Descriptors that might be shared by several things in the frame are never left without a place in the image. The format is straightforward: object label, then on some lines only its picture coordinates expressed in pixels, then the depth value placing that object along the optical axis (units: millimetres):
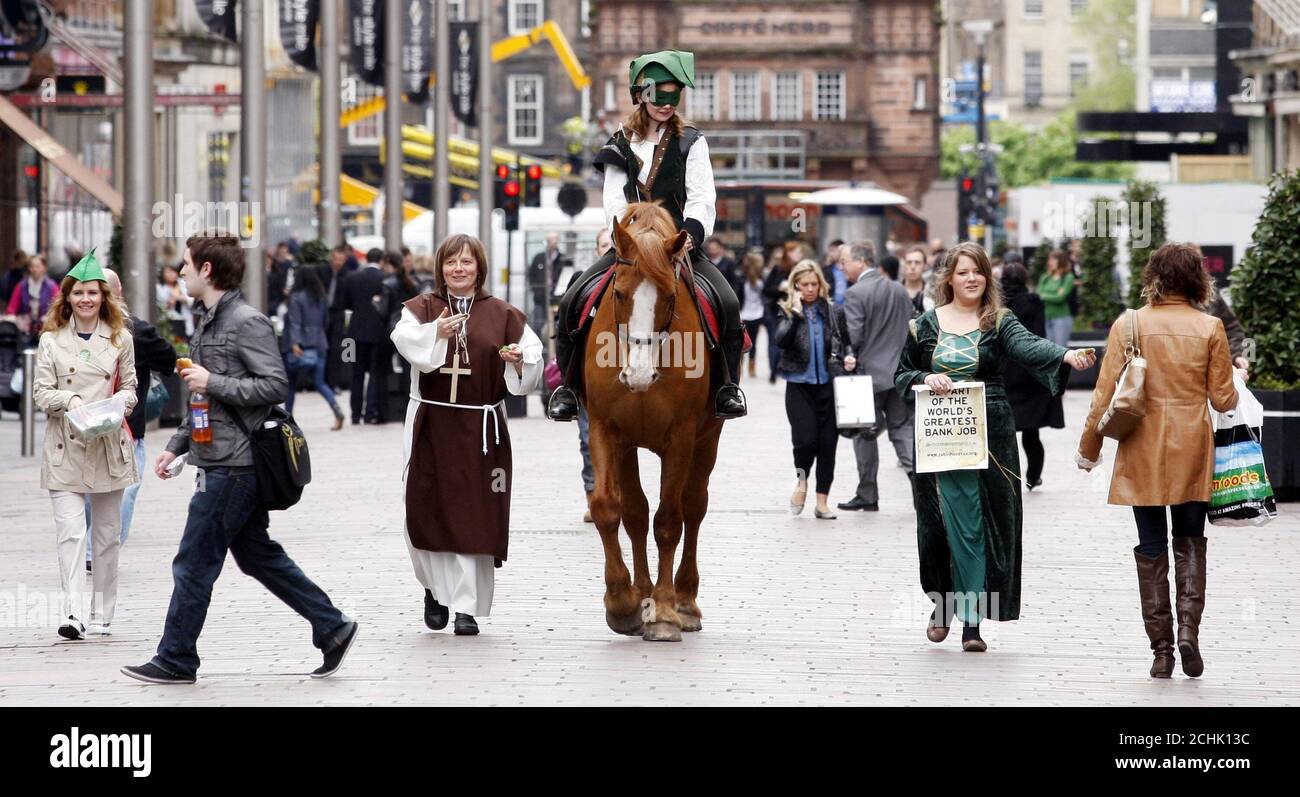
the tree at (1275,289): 16859
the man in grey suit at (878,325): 17181
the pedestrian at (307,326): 25500
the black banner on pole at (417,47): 41062
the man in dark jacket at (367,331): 25453
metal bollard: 19969
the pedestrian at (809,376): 16297
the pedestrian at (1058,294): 31438
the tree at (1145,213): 31031
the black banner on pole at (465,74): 44750
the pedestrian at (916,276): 18875
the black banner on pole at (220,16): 28547
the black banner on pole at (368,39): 37312
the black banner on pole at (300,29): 32938
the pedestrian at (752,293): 33500
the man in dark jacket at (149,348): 11391
